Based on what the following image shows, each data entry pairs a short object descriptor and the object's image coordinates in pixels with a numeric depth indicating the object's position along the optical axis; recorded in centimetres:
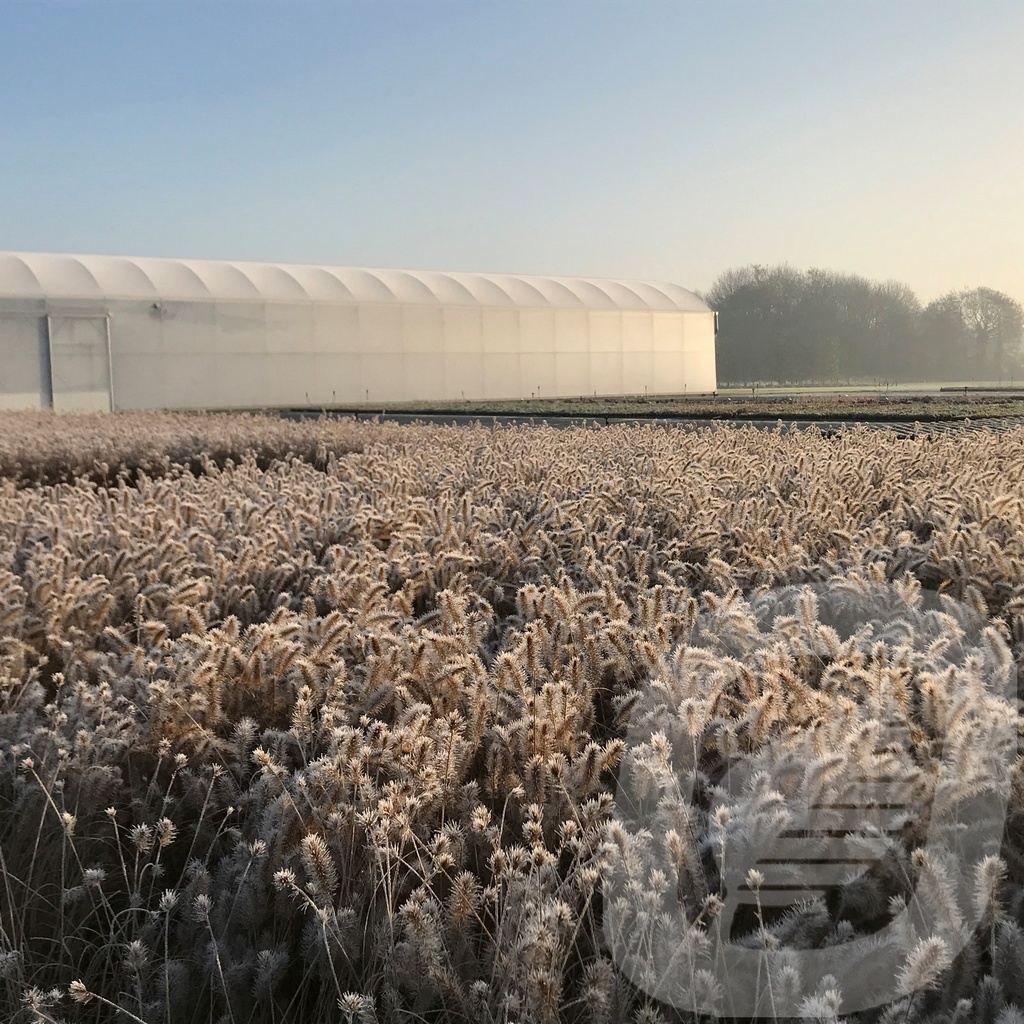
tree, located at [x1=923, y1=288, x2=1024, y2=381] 7606
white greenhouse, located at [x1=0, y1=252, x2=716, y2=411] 3164
